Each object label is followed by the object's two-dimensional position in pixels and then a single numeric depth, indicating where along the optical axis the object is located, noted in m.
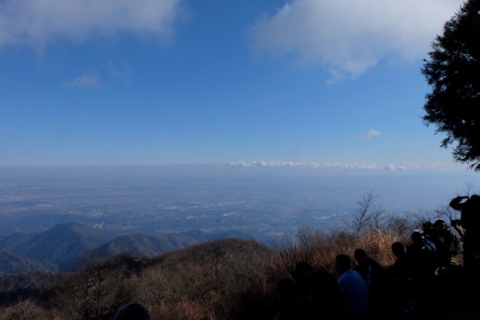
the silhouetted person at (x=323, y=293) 3.62
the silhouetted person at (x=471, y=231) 4.72
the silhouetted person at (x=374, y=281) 4.09
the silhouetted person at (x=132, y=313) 2.71
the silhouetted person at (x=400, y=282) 4.66
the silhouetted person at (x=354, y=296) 4.01
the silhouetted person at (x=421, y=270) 4.66
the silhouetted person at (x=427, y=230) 5.82
